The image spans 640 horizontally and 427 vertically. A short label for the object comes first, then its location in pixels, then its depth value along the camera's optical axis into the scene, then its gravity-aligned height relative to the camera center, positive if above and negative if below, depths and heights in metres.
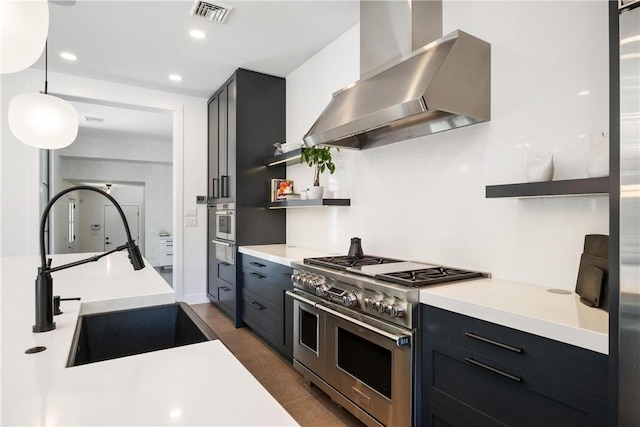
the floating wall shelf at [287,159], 3.33 +0.58
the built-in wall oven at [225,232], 3.88 -0.20
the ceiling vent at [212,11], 2.64 +1.58
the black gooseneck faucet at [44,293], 1.03 -0.24
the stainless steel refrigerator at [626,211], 0.91 +0.01
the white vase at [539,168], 1.56 +0.21
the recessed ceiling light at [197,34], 3.05 +1.59
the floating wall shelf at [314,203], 2.95 +0.11
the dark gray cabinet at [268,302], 2.77 -0.77
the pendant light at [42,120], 1.77 +0.50
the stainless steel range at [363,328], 1.66 -0.63
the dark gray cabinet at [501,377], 1.08 -0.59
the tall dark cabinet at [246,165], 3.86 +0.57
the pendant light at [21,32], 0.84 +0.46
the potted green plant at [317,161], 3.07 +0.48
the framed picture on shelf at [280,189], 3.71 +0.27
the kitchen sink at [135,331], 1.35 -0.48
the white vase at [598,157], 1.33 +0.22
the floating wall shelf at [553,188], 1.29 +0.11
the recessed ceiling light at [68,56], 3.51 +1.61
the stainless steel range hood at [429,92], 1.75 +0.66
